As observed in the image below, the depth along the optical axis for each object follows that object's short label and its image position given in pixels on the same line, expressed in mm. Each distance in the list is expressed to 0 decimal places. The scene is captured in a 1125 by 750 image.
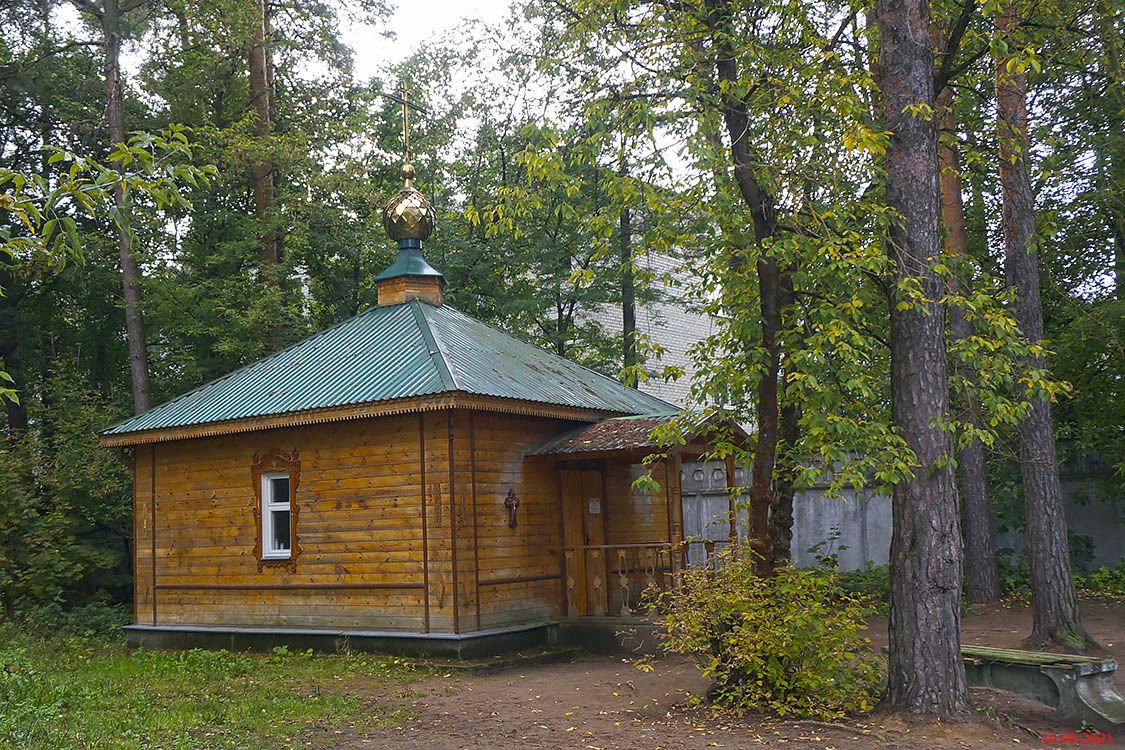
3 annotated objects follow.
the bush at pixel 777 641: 8797
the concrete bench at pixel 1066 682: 8430
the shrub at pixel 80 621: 16516
